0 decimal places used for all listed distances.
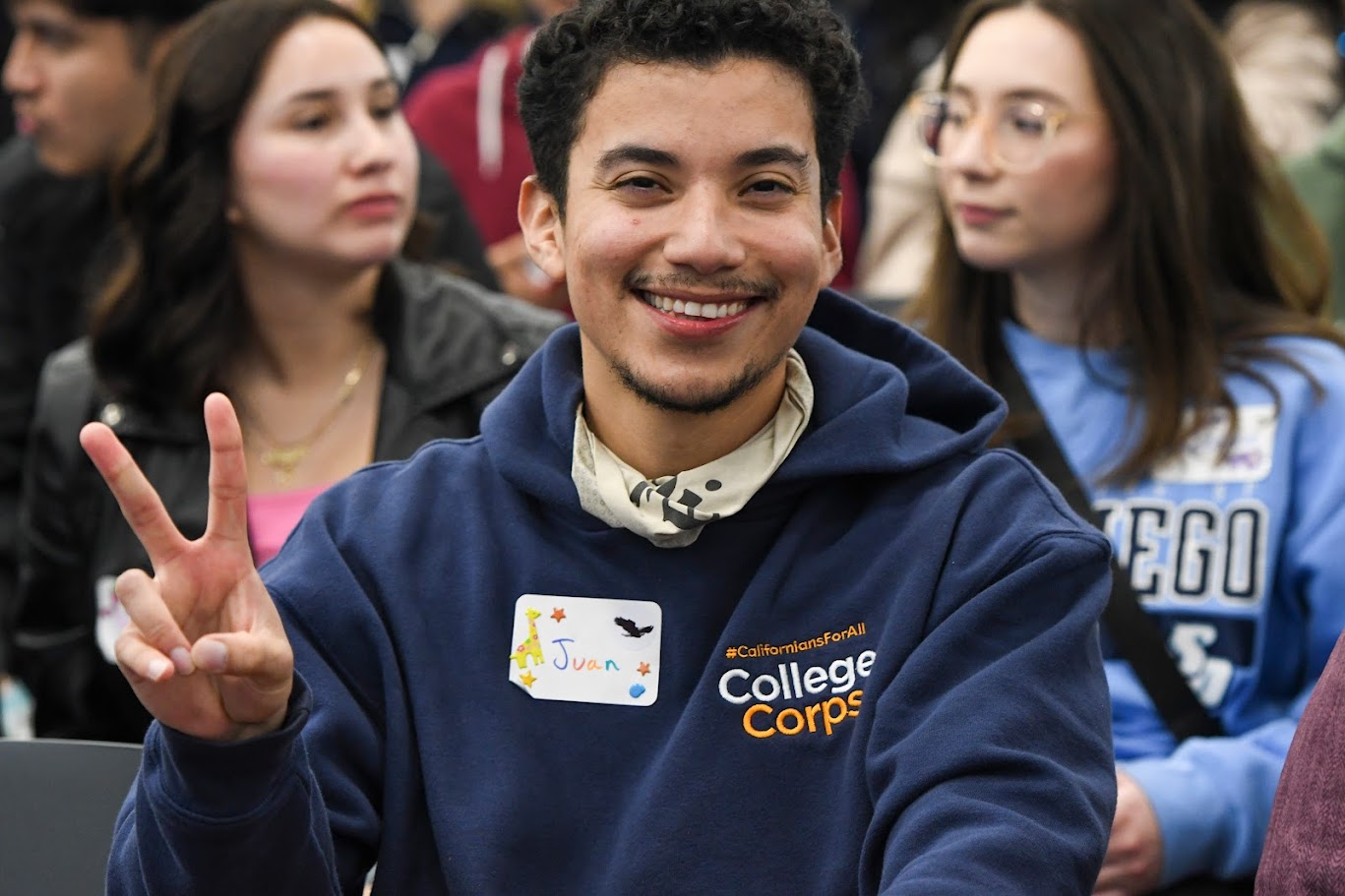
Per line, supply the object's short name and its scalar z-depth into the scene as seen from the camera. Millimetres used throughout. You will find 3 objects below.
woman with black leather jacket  8047
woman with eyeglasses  6676
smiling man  4461
